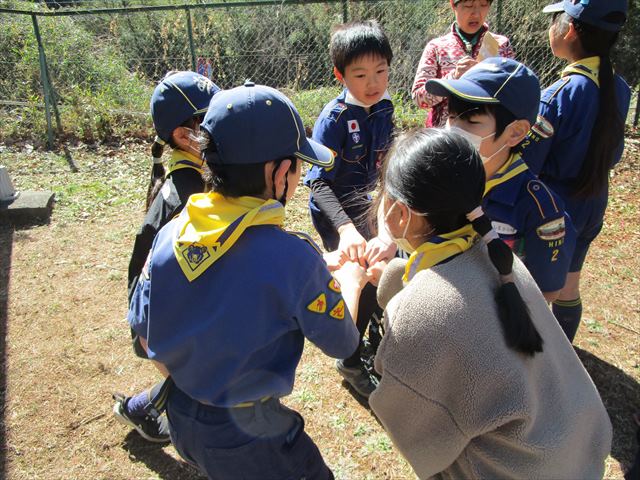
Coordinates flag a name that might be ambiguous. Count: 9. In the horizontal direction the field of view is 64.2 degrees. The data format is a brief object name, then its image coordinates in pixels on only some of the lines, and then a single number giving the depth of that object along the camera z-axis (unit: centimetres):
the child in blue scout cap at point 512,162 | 181
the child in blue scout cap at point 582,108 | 224
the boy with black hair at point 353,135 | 238
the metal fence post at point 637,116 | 771
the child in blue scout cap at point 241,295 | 134
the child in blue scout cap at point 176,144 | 195
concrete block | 506
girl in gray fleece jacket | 118
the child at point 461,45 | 298
